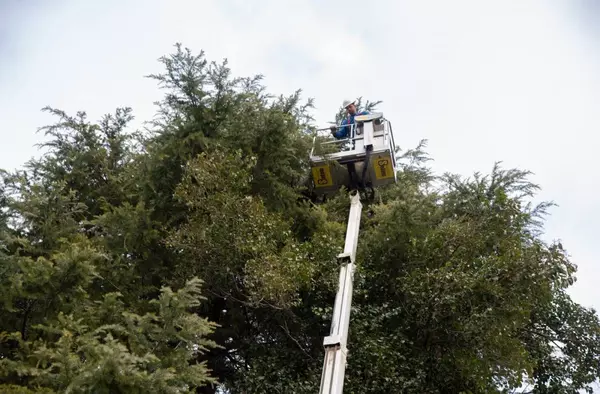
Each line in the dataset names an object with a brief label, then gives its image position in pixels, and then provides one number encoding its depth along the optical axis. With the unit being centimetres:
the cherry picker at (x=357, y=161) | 1294
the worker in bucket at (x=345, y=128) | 1396
